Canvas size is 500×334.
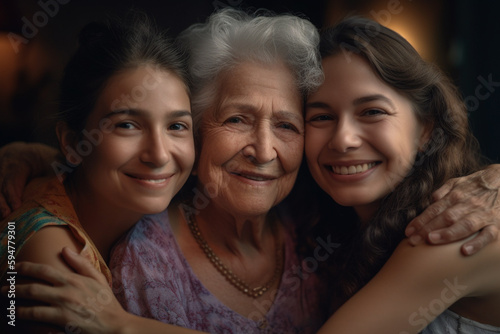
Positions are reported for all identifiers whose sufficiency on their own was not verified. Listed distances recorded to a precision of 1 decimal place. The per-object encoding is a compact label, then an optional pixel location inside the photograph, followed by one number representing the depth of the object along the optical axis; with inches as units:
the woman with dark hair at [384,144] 48.4
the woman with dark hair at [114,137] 44.2
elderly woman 50.8
